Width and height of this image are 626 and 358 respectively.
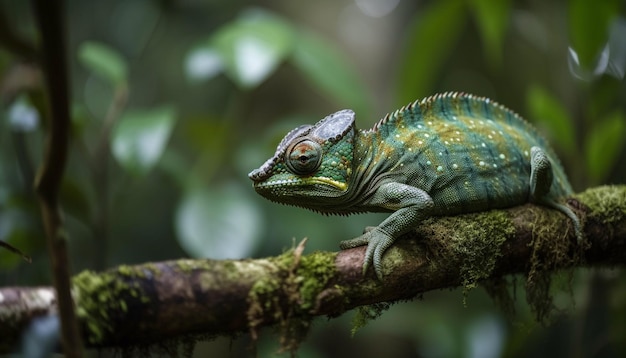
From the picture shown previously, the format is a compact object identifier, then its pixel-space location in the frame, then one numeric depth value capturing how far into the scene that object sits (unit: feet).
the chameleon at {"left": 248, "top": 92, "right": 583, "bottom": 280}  7.30
